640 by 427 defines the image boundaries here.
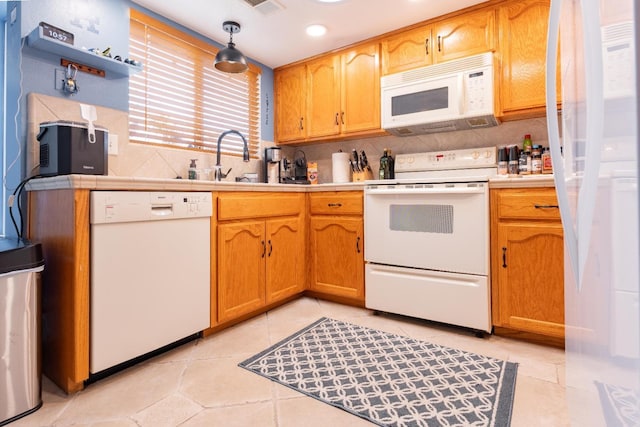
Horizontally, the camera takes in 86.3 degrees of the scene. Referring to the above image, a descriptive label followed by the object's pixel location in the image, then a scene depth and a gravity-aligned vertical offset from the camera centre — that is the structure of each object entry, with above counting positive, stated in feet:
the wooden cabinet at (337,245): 8.02 -0.74
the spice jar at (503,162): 7.68 +1.19
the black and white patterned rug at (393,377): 4.14 -2.35
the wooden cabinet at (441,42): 7.48 +4.06
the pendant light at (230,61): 7.15 +3.30
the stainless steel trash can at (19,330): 3.98 -1.37
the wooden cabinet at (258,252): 6.59 -0.78
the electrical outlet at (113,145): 6.74 +1.42
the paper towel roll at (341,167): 10.02 +1.43
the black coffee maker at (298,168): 10.43 +1.52
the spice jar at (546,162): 6.98 +1.06
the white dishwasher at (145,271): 4.64 -0.84
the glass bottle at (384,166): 9.27 +1.33
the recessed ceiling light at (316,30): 8.39 +4.65
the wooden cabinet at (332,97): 9.07 +3.39
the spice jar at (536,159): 7.16 +1.16
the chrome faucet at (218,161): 8.39 +1.37
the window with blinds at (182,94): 7.48 +3.08
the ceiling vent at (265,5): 7.23 +4.55
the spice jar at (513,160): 7.50 +1.18
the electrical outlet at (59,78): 5.98 +2.46
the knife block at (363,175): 9.66 +1.14
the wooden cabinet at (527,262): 5.83 -0.86
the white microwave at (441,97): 7.36 +2.70
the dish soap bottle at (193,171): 8.03 +1.06
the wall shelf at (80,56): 5.51 +2.87
